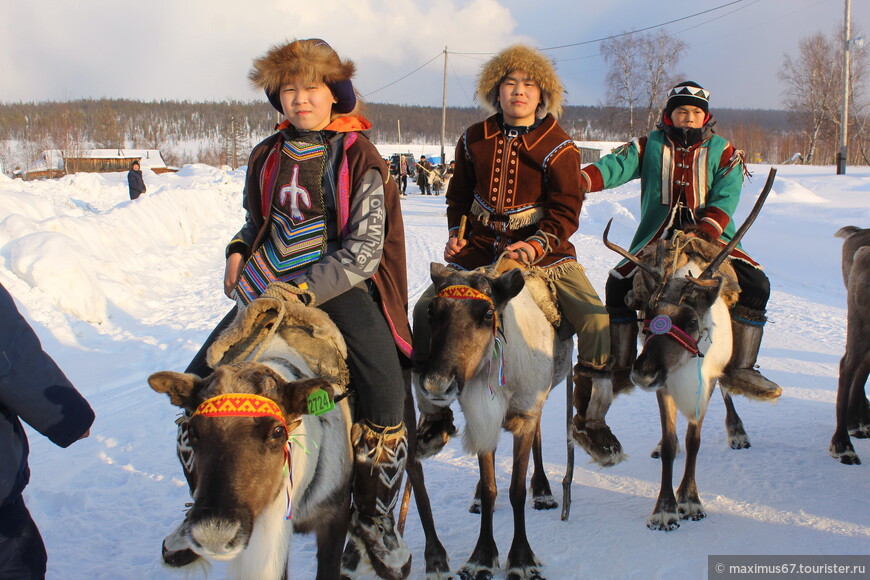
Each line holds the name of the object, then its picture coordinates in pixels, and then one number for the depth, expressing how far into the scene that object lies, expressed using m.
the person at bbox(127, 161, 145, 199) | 25.23
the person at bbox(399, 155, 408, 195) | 40.31
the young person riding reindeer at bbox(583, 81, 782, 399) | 4.68
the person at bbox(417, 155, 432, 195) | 38.46
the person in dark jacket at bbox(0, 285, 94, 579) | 2.41
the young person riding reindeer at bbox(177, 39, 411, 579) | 3.05
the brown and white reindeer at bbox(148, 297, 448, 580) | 2.05
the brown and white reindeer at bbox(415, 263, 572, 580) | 3.33
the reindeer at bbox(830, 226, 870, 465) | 5.06
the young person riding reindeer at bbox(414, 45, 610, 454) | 4.12
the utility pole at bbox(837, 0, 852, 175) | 23.05
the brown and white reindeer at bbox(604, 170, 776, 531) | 4.17
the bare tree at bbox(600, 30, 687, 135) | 42.22
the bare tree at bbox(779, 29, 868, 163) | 41.34
